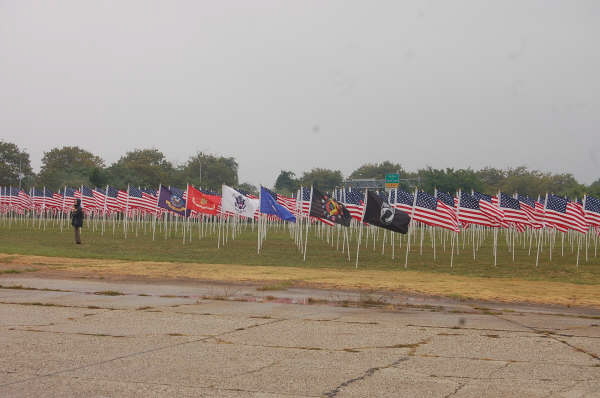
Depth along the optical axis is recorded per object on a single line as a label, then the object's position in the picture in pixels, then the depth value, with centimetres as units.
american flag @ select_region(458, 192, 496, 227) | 3388
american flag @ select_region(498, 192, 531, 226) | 3513
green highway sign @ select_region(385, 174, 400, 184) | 7419
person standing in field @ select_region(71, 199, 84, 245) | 4219
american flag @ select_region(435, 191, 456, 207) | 3631
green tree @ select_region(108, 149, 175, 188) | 10991
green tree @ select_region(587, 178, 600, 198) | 8800
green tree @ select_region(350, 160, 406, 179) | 16700
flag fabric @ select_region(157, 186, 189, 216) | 5184
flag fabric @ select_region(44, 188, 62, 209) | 6844
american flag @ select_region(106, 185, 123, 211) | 5839
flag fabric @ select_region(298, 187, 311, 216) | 4647
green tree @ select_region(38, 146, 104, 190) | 10725
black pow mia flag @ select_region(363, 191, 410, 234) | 3155
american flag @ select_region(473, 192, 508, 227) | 3491
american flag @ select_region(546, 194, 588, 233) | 3528
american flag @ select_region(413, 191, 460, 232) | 3197
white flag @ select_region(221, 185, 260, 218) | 4459
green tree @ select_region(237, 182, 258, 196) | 14412
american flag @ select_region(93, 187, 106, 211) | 5988
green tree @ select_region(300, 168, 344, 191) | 15616
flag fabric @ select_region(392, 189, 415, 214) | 3419
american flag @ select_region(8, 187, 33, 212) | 7000
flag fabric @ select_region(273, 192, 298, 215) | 5467
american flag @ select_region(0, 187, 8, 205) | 7148
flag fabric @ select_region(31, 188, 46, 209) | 6806
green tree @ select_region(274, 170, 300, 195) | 15638
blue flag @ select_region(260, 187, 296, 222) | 3931
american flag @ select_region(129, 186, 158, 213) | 5592
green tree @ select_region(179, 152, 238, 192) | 13575
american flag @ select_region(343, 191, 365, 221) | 3959
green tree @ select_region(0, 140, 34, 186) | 11531
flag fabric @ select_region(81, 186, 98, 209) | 6106
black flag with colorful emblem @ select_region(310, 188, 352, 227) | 3522
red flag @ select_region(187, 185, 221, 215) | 4688
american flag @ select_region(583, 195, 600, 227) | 3793
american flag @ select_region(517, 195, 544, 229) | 4021
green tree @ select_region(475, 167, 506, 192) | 14525
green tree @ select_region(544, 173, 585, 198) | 12388
